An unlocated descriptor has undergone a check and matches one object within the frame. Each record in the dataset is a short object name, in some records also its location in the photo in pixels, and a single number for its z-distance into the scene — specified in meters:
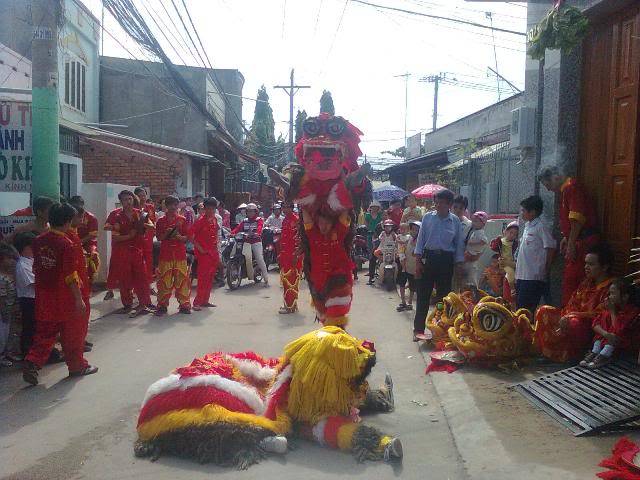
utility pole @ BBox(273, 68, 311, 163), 33.09
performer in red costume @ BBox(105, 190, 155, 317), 9.09
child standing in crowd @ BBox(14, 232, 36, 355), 6.32
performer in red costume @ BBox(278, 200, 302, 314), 9.48
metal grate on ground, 4.34
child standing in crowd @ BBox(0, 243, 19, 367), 6.19
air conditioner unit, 7.70
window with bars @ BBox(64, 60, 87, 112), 17.76
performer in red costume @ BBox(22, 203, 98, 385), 5.64
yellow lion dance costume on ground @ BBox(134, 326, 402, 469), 3.95
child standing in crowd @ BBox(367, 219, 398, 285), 12.13
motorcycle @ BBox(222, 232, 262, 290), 12.23
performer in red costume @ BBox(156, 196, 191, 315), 9.32
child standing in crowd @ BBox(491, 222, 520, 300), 8.12
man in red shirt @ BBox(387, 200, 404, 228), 13.42
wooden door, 5.86
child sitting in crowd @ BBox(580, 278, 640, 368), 5.14
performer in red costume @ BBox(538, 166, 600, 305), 6.18
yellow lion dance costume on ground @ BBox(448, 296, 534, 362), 5.89
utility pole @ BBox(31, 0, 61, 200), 7.27
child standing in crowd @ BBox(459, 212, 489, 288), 8.55
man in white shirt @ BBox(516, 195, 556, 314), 6.48
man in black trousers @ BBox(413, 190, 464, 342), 7.11
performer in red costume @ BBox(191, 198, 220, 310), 9.93
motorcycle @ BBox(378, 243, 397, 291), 12.32
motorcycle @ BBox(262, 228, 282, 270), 14.86
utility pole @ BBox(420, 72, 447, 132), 47.25
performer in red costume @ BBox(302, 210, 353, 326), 5.60
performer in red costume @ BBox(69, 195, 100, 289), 8.28
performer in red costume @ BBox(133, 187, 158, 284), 9.52
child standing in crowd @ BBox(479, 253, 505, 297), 8.59
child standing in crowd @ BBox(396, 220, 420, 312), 9.29
